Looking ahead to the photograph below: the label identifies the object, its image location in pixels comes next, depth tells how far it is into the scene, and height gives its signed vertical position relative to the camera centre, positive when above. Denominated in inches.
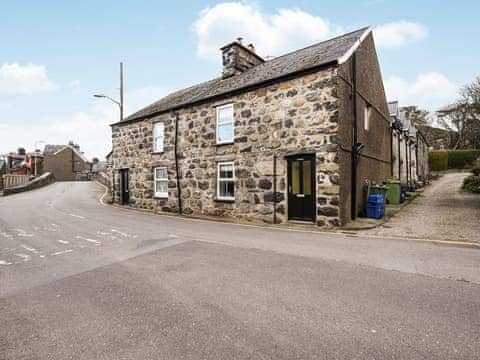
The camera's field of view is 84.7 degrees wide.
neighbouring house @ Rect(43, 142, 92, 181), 2007.9 +130.7
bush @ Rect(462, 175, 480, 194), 669.5 -19.5
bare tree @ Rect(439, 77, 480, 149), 955.4 +274.4
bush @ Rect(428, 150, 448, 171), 1418.6 +93.3
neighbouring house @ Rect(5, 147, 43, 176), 2017.1 +127.5
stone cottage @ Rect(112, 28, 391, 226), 361.1 +66.6
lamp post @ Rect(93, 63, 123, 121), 702.3 +224.4
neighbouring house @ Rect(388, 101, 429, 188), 742.5 +91.8
